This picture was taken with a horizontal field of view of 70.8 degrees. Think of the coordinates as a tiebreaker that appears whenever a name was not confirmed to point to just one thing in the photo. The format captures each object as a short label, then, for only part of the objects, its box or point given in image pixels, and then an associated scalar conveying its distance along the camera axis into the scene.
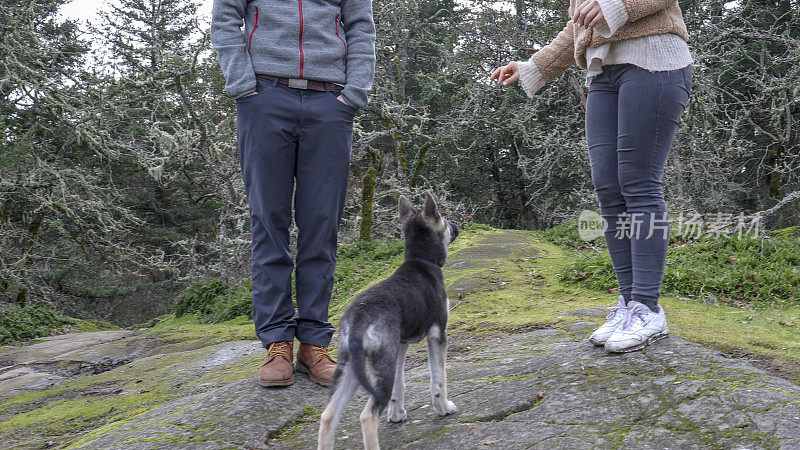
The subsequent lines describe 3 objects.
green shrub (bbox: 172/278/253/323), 8.10
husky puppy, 2.41
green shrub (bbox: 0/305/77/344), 9.33
